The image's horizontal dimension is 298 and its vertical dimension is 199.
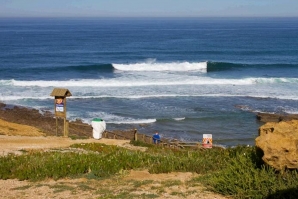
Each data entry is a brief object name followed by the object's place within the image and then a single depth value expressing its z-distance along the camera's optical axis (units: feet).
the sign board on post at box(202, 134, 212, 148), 68.41
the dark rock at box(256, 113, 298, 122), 101.49
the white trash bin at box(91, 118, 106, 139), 66.13
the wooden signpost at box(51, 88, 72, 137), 68.89
